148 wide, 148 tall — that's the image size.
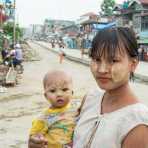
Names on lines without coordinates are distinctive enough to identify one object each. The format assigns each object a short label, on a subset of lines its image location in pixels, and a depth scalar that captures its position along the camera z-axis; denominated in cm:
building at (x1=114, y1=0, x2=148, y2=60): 3126
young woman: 116
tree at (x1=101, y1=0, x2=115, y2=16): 5659
